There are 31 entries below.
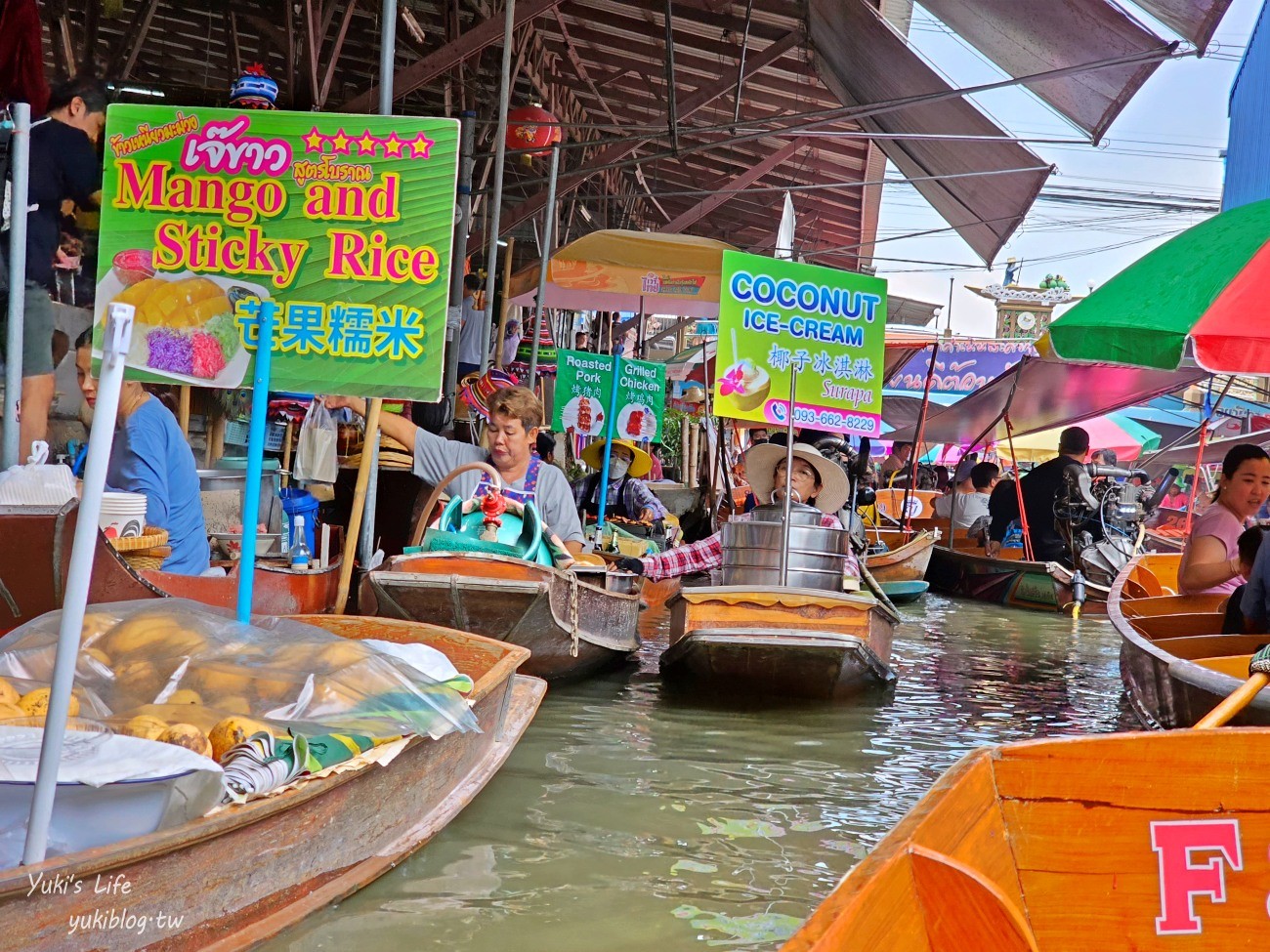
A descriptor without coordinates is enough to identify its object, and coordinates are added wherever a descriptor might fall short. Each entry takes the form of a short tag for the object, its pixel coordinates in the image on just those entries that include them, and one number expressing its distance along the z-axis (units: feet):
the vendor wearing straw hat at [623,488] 31.89
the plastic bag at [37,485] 13.71
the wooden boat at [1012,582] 37.83
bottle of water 17.53
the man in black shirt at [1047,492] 38.73
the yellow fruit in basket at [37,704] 9.37
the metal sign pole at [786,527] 19.62
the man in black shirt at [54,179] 17.80
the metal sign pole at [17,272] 15.29
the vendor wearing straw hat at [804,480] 22.53
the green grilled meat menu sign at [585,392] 31.09
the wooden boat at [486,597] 17.12
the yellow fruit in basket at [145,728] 8.80
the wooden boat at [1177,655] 12.99
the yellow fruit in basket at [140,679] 10.26
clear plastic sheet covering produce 9.99
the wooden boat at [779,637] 19.38
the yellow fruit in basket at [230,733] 9.31
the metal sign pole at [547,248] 28.96
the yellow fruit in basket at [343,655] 10.84
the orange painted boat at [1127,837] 7.99
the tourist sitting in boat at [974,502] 51.62
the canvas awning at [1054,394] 41.93
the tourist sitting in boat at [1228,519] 19.43
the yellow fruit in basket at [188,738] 8.79
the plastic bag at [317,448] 20.51
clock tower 147.23
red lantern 31.55
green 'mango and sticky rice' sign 14.10
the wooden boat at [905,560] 37.78
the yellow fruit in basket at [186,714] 9.68
